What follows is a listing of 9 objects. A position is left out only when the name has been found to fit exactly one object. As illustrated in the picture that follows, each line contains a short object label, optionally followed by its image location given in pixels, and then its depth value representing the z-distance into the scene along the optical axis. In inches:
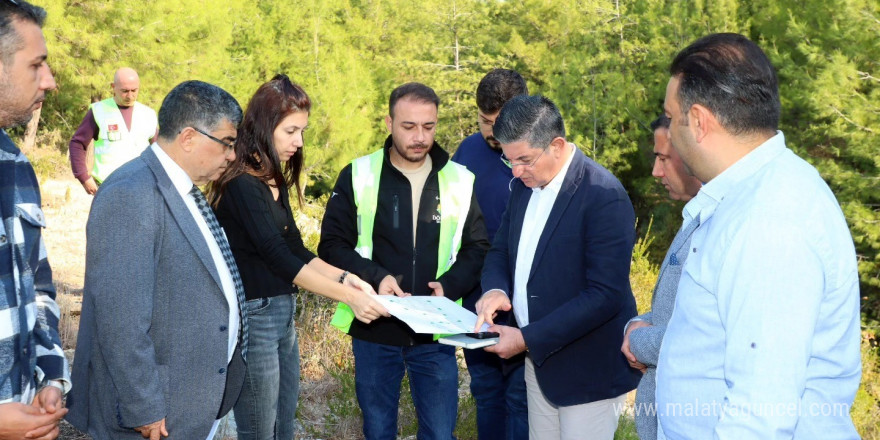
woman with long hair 134.4
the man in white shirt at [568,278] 124.3
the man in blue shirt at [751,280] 63.2
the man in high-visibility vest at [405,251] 148.9
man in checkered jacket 84.0
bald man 278.2
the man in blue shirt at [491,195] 163.5
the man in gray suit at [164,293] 96.8
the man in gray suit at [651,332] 92.4
